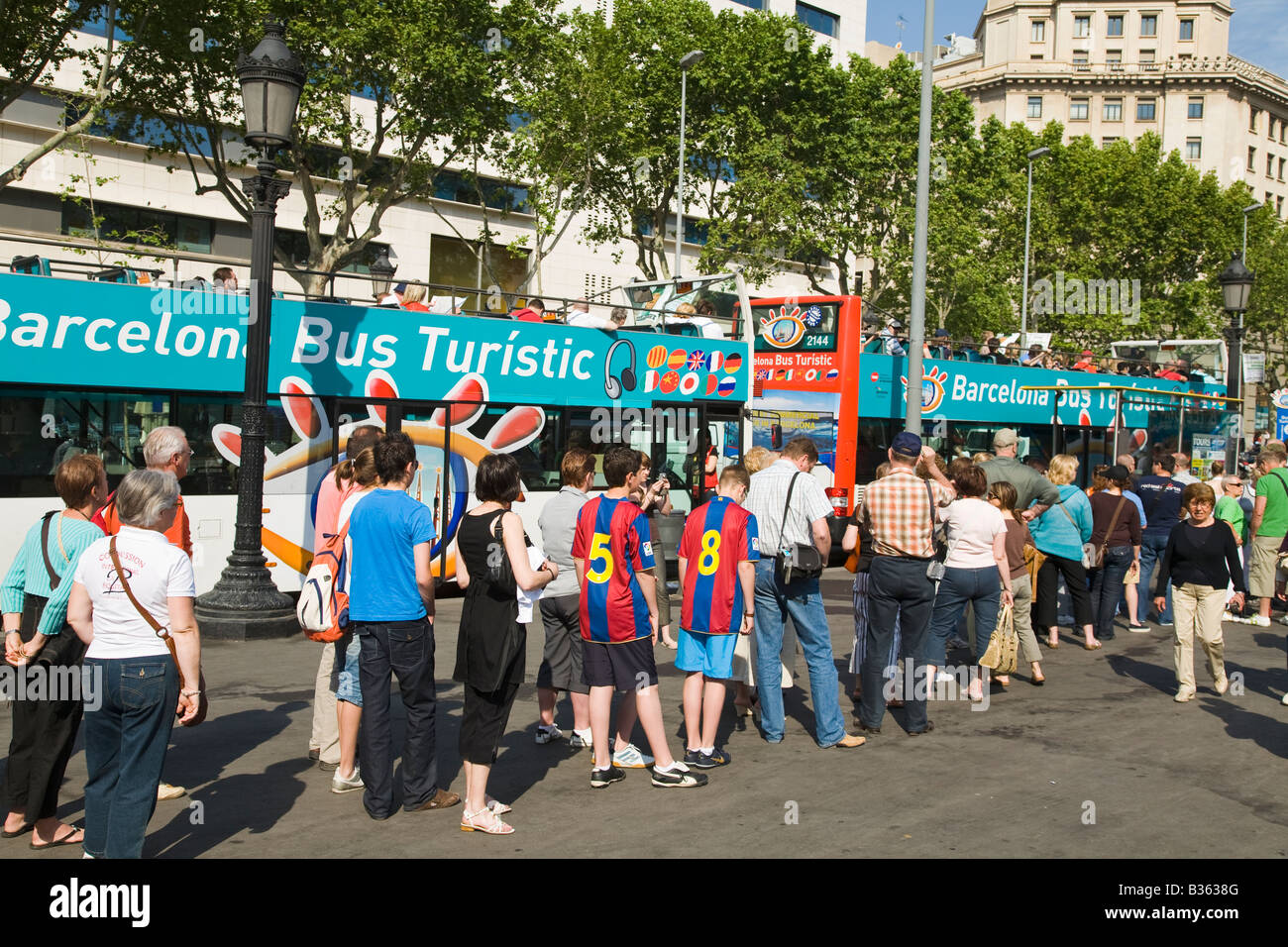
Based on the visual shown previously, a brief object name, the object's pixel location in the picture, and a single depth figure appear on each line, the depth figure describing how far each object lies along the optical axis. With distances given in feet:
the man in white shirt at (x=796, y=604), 22.86
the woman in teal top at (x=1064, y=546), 34.47
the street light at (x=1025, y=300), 112.47
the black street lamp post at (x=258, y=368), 32.91
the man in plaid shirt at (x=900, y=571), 23.43
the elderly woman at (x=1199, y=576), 27.76
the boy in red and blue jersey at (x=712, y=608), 21.15
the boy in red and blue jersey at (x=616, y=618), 19.67
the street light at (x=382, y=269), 52.37
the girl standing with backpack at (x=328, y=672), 20.71
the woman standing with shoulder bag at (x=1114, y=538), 36.73
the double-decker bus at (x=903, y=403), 52.37
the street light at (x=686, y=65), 89.30
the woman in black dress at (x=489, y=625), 17.53
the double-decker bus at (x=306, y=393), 31.17
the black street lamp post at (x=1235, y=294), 63.10
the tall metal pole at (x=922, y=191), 58.08
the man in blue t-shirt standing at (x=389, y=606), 17.51
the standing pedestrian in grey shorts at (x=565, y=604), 21.99
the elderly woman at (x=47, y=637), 16.26
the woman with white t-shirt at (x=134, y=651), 14.20
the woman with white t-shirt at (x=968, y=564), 26.48
